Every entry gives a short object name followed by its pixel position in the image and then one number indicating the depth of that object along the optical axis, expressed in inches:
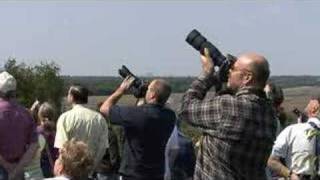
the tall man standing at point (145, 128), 297.6
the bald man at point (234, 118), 215.9
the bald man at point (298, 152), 311.4
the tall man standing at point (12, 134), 328.2
